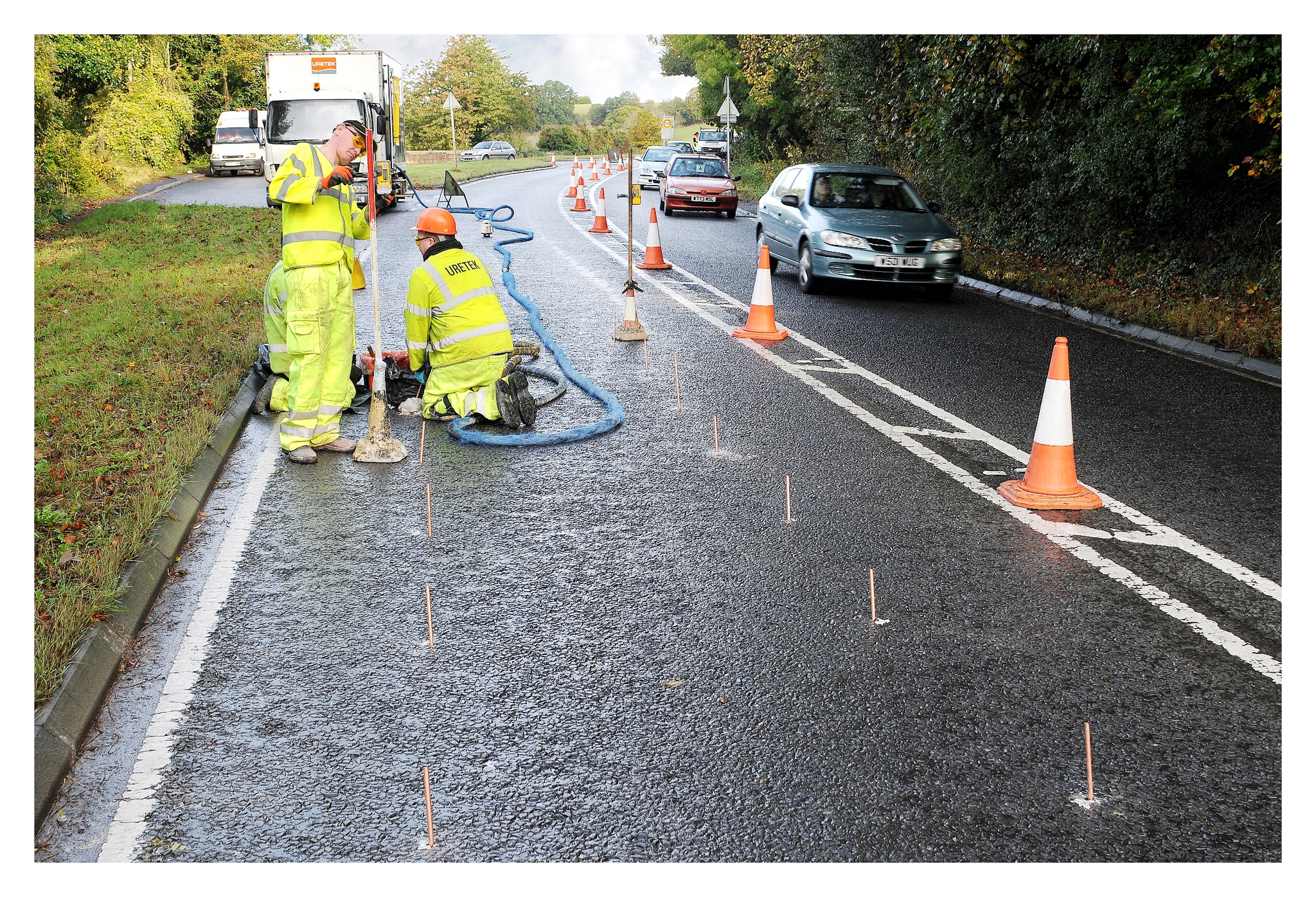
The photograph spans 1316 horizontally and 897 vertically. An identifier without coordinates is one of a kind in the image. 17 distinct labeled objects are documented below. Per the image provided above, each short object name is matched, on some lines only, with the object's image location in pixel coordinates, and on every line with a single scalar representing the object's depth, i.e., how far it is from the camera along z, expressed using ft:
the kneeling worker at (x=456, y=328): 25.80
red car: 88.58
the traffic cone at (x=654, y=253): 53.72
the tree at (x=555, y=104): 512.63
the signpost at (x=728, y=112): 117.11
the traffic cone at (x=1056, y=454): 20.71
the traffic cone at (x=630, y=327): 36.15
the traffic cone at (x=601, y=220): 73.26
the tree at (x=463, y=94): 282.15
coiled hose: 24.72
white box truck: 85.35
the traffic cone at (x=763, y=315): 36.83
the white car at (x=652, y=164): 124.67
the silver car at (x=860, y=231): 45.52
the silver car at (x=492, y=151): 238.05
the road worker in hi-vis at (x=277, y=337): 25.66
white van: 132.98
